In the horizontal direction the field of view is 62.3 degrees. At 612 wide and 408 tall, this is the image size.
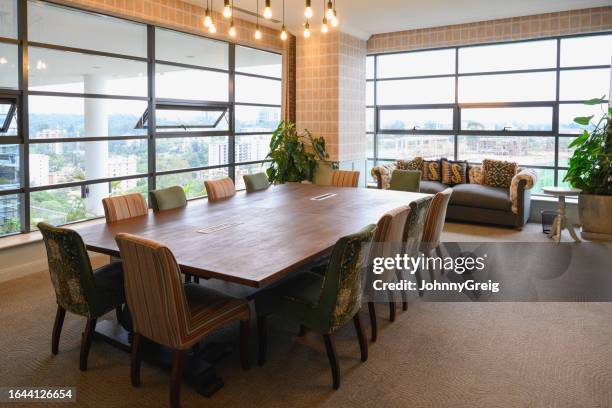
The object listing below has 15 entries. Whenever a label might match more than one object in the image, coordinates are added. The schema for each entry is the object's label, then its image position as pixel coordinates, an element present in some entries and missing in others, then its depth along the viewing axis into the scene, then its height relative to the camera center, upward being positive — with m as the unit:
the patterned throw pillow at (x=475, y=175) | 7.37 -0.17
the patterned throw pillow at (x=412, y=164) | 7.82 -0.02
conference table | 2.60 -0.46
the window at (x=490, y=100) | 6.96 +0.96
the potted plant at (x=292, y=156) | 7.48 +0.09
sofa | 6.47 -0.49
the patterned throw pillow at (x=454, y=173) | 7.48 -0.15
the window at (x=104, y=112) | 4.69 +0.54
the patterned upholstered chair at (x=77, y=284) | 2.69 -0.69
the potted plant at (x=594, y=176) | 5.96 -0.15
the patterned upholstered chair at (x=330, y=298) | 2.56 -0.75
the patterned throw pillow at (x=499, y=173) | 7.08 -0.13
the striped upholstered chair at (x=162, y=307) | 2.33 -0.73
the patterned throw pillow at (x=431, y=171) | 7.66 -0.12
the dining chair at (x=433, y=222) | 4.13 -0.49
